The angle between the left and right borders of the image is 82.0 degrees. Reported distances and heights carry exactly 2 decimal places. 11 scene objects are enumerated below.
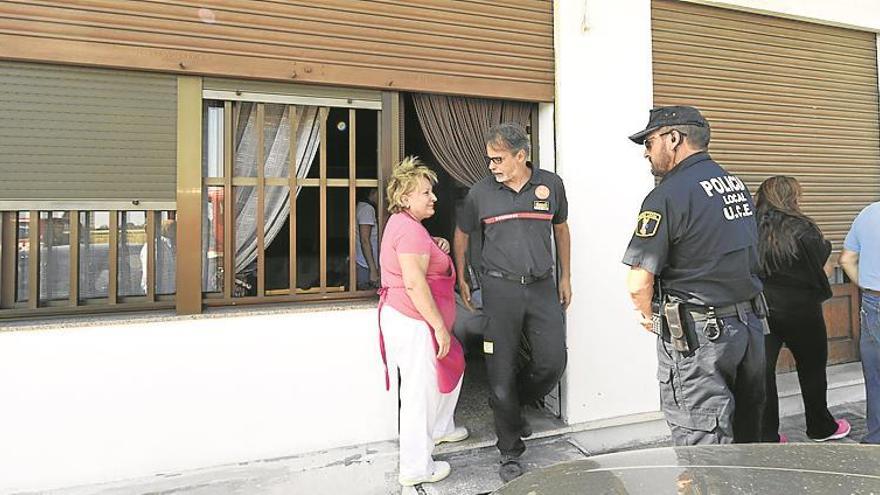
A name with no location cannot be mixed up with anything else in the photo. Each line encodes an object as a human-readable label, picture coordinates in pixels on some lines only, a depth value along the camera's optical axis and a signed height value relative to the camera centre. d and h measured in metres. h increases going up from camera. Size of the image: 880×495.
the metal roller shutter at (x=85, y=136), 2.43 +0.62
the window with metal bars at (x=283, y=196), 2.79 +0.36
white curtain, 2.85 +0.57
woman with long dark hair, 3.05 -0.21
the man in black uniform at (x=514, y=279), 2.77 -0.13
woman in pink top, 2.56 -0.31
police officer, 2.08 -0.18
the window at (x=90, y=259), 2.52 +0.01
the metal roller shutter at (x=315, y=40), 2.45 +1.19
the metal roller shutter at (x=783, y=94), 3.66 +1.24
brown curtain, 3.17 +0.82
